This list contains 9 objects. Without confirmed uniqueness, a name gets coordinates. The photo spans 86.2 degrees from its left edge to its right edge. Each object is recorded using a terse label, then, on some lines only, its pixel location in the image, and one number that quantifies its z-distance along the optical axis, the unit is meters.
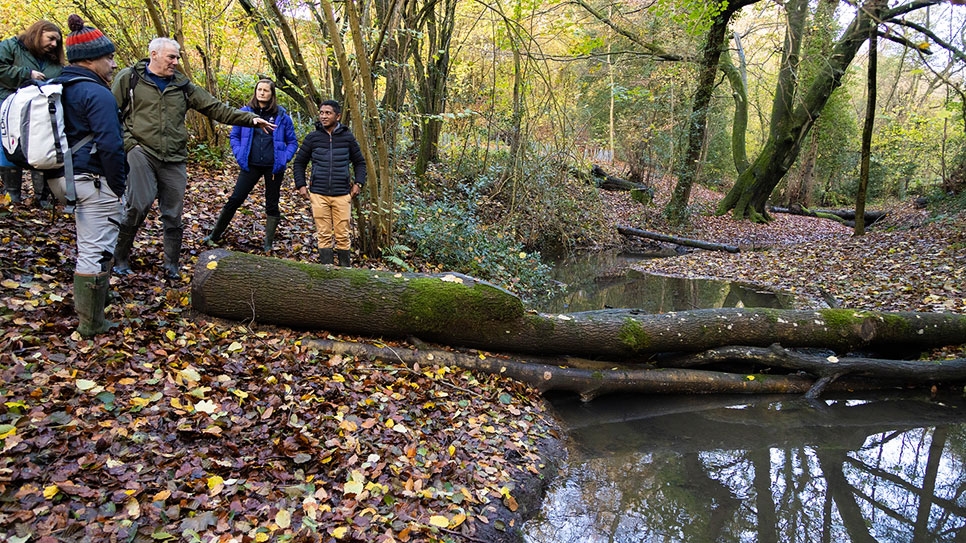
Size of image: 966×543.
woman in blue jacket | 5.91
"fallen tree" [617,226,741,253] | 16.11
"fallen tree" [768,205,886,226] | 23.45
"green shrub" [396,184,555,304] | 8.45
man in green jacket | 4.53
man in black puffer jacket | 6.05
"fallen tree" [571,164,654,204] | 19.81
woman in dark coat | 4.87
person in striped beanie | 3.55
